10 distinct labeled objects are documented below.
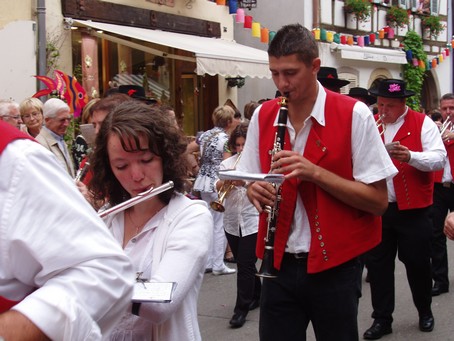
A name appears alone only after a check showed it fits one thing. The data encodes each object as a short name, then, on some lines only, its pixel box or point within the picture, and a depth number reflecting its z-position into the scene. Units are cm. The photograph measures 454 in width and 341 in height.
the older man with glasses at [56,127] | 590
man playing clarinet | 335
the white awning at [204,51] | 1215
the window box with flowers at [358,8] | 1989
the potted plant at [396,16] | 2219
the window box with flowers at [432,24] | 2420
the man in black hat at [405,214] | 546
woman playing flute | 240
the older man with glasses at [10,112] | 636
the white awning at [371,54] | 1936
